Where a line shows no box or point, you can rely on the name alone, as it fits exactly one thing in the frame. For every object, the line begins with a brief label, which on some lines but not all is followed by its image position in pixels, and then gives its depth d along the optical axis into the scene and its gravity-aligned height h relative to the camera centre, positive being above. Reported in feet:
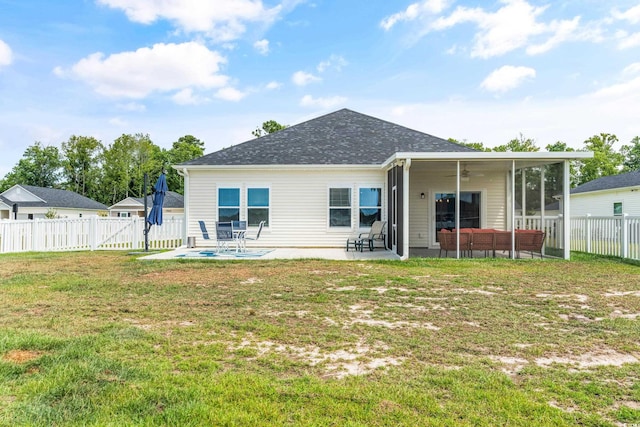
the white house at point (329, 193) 42.88 +3.01
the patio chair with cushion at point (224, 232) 36.75 -1.28
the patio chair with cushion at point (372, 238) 40.60 -2.09
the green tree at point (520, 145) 128.03 +25.51
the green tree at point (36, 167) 152.35 +21.14
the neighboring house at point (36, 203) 107.45 +4.81
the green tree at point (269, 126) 136.05 +33.43
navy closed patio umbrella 41.52 +1.95
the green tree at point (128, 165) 146.00 +21.29
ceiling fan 40.62 +5.09
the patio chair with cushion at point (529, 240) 34.62 -1.97
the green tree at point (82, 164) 149.18 +22.20
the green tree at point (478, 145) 128.69 +25.73
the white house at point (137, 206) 104.99 +3.88
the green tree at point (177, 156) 147.57 +25.43
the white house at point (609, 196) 70.44 +4.64
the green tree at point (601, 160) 121.90 +19.09
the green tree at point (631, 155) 127.34 +21.98
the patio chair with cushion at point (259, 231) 40.06 -1.28
